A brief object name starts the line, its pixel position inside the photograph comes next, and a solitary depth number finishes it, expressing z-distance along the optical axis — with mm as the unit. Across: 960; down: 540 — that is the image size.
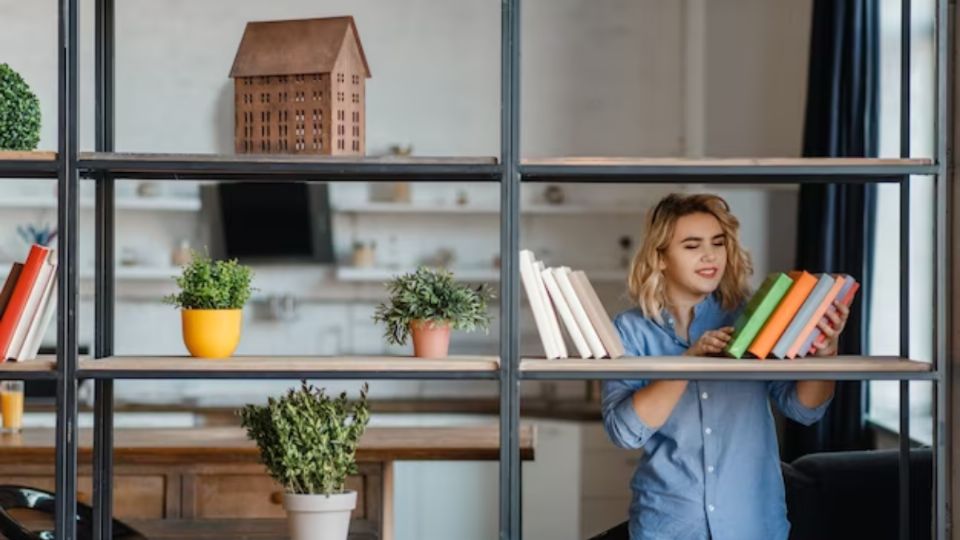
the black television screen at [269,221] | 7316
